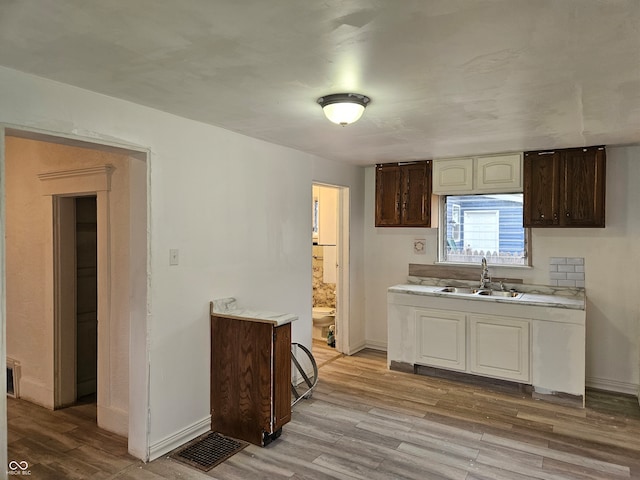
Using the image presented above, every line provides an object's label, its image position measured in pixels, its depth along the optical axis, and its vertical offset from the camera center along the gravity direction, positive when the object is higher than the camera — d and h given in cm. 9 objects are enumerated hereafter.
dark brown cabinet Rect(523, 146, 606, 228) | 385 +45
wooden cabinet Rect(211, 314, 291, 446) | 298 -104
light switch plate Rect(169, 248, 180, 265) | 290 -15
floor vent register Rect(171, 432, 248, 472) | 276 -148
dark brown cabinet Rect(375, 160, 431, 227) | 473 +47
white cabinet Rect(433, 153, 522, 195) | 423 +63
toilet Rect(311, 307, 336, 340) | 563 -115
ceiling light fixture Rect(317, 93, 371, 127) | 242 +75
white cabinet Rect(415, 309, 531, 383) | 393 -106
